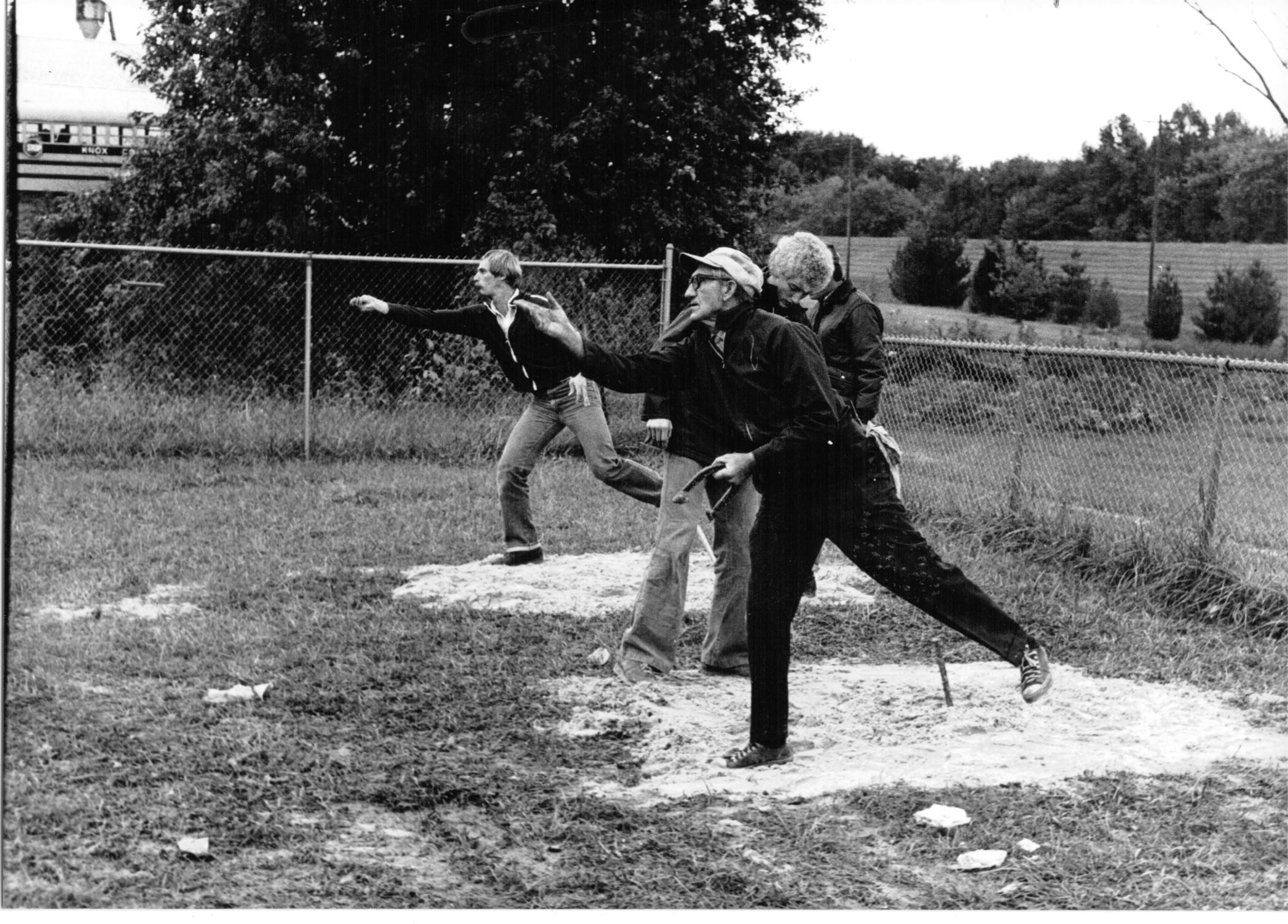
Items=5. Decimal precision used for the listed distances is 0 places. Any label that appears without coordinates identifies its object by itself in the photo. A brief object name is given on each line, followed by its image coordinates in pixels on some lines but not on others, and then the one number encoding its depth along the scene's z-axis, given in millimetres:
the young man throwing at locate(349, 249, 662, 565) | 8016
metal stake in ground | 5734
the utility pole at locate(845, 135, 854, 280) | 23484
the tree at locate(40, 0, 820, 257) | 16781
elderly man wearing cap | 4906
